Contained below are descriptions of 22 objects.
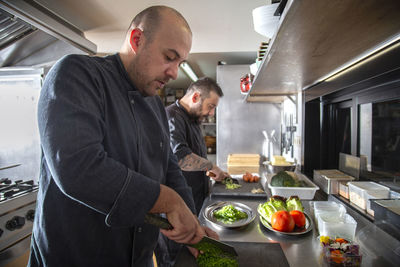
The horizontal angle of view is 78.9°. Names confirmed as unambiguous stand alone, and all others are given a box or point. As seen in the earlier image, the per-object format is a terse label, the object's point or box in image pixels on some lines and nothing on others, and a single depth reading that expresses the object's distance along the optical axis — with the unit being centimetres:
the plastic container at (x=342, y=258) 82
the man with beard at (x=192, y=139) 183
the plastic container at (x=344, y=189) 136
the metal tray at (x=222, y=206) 120
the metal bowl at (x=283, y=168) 200
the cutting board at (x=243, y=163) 274
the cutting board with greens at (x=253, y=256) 88
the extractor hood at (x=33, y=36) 135
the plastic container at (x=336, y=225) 98
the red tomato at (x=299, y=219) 115
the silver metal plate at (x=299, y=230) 109
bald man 61
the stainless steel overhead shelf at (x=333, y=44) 68
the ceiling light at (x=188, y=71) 341
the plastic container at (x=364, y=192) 117
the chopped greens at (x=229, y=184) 196
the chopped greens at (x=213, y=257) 85
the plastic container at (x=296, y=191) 153
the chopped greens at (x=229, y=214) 127
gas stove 135
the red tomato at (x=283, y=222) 111
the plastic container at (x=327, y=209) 111
